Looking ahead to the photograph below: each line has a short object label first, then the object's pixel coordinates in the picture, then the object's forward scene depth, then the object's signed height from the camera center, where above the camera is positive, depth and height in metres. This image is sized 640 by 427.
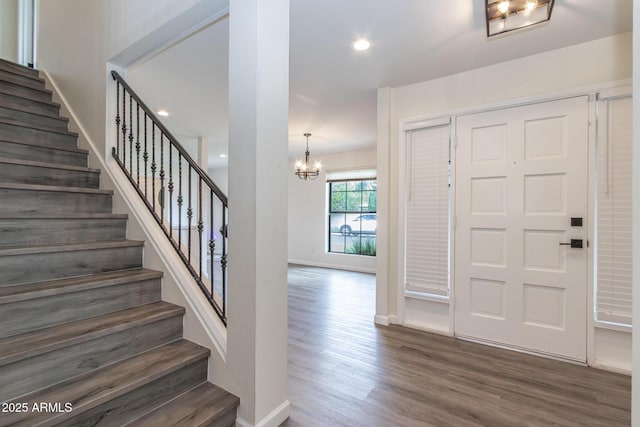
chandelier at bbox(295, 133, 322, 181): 5.48 +0.85
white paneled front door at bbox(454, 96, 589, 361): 2.40 -0.12
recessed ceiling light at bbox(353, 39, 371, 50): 2.36 +1.39
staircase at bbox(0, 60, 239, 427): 1.22 -0.57
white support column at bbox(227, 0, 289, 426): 1.45 +0.05
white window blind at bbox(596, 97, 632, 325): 2.21 +0.01
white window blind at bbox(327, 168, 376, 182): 6.43 +0.89
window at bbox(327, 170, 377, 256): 6.54 +0.01
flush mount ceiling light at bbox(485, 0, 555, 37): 1.84 +1.33
